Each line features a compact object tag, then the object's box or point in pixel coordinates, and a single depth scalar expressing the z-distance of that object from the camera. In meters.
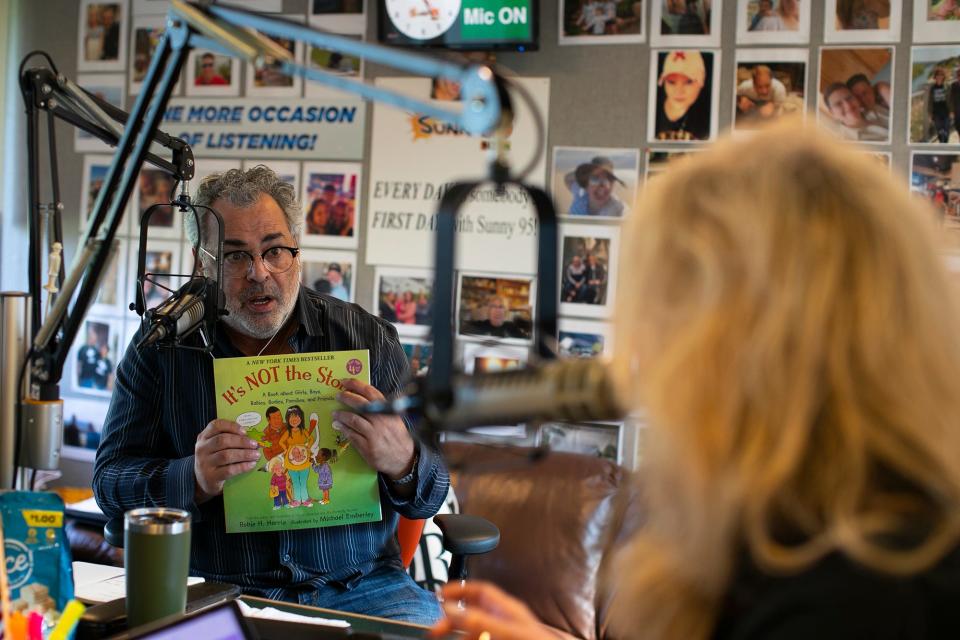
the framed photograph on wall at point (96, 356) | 3.79
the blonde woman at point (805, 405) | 0.74
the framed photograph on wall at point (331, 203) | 3.54
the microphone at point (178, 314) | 1.48
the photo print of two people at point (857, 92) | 3.08
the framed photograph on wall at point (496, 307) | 3.36
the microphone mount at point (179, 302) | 1.49
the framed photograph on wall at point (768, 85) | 3.13
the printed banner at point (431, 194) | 3.37
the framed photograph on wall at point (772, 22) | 3.12
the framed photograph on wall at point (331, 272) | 3.54
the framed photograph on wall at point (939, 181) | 3.05
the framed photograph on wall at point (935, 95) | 3.03
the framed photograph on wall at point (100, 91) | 3.78
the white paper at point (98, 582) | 1.59
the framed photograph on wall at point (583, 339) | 3.30
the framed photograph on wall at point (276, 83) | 3.59
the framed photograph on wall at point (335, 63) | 3.50
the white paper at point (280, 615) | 1.52
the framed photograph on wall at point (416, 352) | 3.42
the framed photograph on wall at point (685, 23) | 3.17
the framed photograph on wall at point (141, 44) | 3.72
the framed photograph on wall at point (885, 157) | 3.09
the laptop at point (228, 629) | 1.23
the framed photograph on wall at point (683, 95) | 3.20
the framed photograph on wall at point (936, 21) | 3.01
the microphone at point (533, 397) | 0.78
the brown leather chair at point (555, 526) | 3.00
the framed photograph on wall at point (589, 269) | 3.30
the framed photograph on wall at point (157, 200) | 3.70
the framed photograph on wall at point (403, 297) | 3.48
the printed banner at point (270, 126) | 3.54
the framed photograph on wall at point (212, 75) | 3.65
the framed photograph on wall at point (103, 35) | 3.77
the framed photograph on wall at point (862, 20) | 3.05
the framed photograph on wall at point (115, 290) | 3.80
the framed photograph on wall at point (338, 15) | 3.51
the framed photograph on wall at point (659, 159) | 3.25
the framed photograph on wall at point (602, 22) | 3.24
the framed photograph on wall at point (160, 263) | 3.70
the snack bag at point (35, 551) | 1.24
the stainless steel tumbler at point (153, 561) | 1.32
